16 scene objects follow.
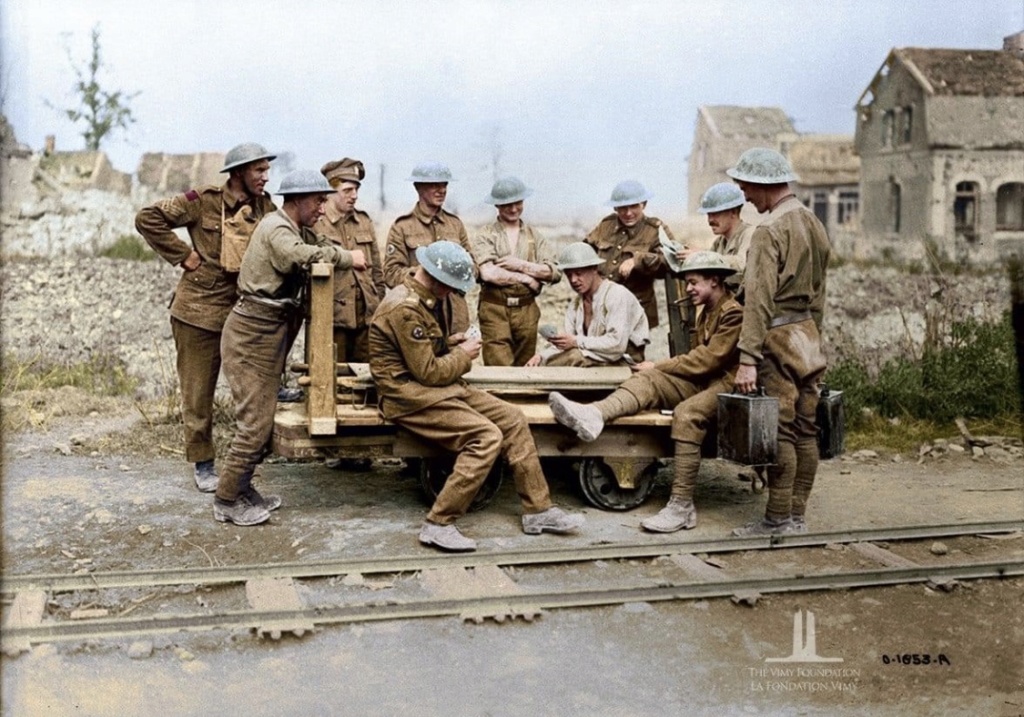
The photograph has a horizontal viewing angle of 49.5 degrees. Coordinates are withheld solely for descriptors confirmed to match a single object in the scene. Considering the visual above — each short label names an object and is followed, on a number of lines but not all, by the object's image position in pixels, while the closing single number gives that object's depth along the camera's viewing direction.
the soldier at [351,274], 8.59
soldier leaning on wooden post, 7.27
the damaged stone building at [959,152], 31.14
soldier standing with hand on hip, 7.74
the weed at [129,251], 19.75
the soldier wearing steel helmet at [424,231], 8.65
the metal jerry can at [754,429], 6.91
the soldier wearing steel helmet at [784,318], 6.98
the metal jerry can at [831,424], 7.39
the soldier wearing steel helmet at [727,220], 8.02
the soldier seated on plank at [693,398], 7.33
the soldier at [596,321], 8.20
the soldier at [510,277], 8.77
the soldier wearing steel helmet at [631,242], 8.97
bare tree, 29.61
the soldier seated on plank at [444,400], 6.82
